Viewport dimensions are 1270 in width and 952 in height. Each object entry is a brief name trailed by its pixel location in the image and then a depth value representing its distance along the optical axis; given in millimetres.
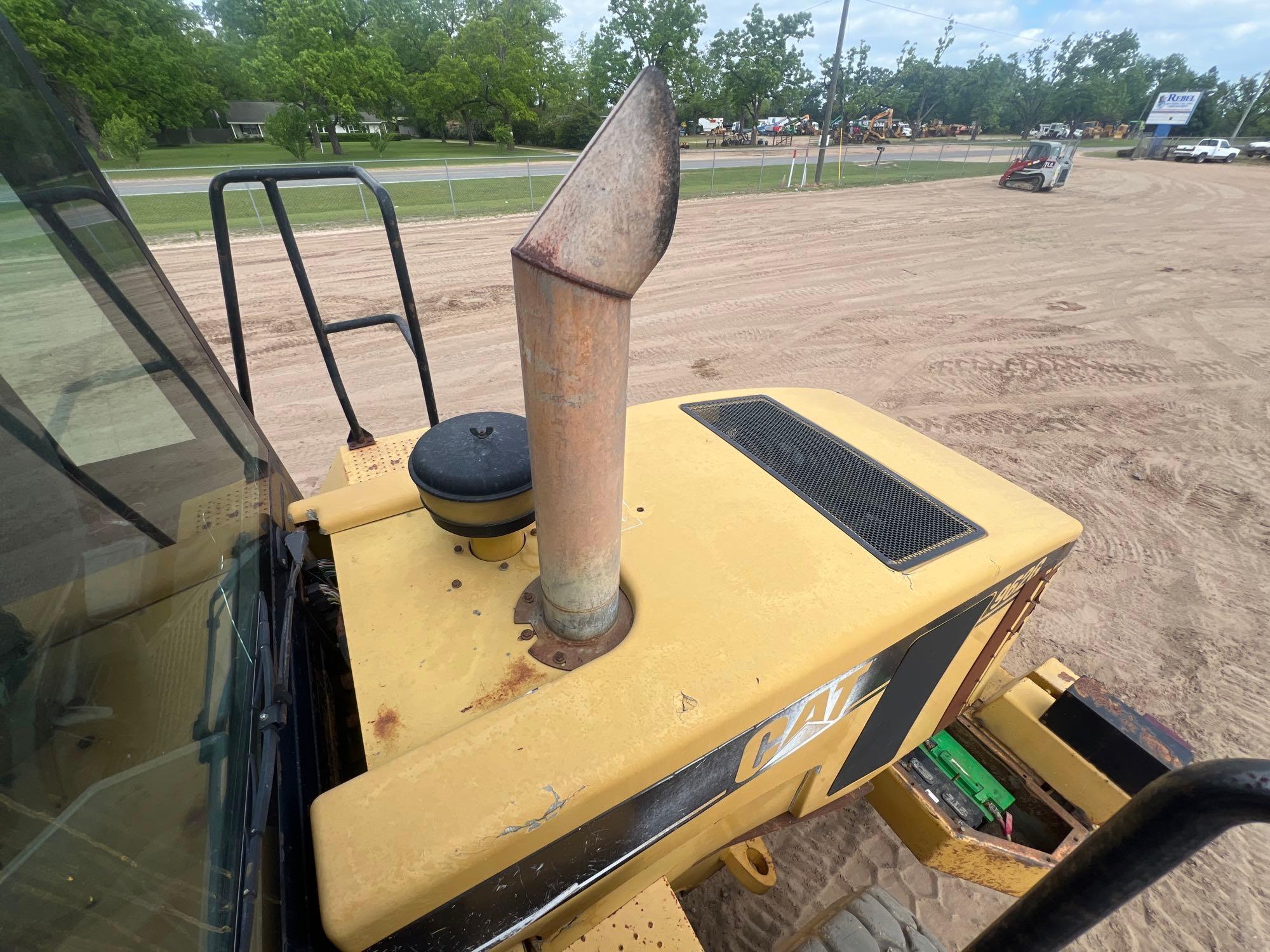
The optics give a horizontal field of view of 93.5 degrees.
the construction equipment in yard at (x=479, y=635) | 919
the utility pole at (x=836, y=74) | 17406
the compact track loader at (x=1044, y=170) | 19156
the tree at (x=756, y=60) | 44438
